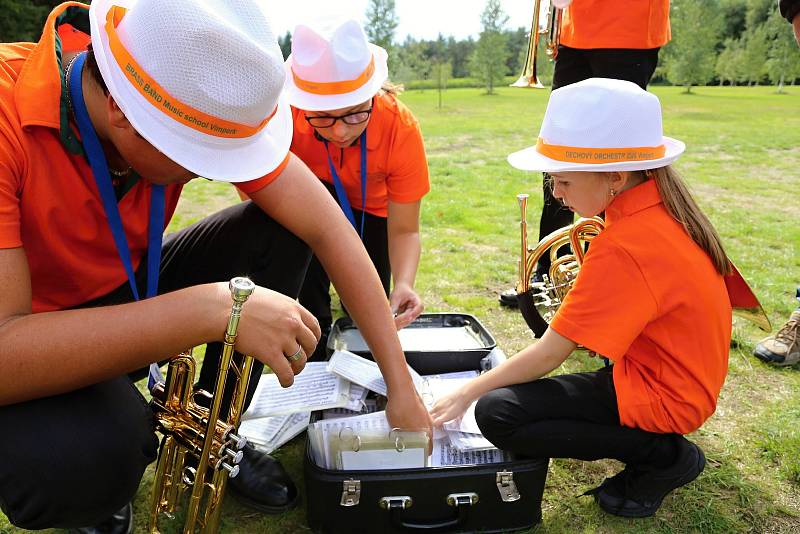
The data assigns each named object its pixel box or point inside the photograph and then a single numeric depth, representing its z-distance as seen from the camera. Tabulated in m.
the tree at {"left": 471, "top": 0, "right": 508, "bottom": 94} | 32.31
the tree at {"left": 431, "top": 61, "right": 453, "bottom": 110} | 31.98
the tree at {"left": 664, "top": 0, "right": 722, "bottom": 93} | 33.38
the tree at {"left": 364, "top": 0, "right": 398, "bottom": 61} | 34.03
